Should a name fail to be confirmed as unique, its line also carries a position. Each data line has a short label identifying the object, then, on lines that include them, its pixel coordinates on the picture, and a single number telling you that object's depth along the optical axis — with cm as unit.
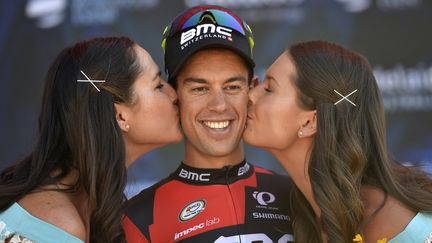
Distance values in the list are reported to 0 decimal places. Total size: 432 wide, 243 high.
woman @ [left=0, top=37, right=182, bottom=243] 512
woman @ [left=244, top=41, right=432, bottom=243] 542
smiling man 613
